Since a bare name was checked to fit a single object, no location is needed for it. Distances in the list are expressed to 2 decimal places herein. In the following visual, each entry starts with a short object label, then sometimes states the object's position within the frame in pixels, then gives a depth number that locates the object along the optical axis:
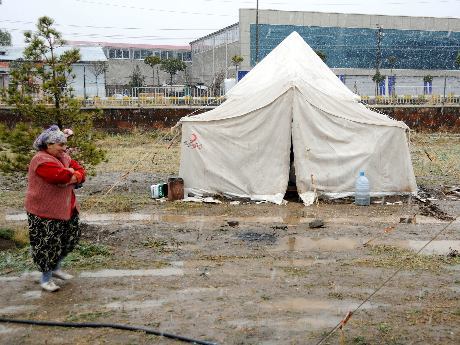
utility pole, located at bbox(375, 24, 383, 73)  47.86
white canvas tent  10.67
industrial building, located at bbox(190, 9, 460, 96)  45.25
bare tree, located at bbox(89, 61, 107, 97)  36.53
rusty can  10.71
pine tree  8.30
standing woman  5.10
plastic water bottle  10.39
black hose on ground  4.23
